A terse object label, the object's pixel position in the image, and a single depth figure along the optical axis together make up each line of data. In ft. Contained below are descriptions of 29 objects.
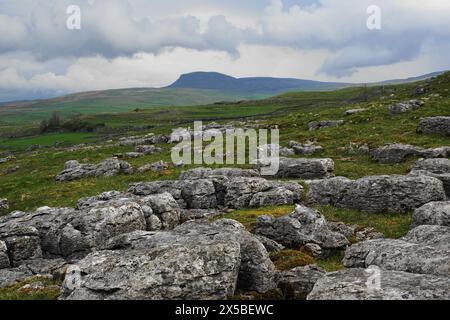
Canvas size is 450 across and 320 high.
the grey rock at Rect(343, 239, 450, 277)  50.95
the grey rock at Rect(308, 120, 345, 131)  279.28
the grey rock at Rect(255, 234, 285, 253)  77.92
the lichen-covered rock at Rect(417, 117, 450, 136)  199.31
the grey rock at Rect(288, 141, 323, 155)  205.62
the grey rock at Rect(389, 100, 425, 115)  268.41
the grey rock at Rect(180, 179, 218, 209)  125.80
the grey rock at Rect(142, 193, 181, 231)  101.06
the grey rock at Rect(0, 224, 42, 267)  85.25
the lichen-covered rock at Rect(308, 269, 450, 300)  42.01
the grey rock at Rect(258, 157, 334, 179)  150.51
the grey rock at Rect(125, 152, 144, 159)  260.21
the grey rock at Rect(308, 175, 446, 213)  101.60
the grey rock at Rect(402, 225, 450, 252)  60.42
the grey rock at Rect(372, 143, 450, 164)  157.79
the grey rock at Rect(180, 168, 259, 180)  151.23
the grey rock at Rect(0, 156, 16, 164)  342.87
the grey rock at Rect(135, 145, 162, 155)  271.49
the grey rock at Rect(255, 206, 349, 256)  81.30
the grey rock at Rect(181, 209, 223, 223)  111.96
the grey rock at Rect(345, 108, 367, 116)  305.69
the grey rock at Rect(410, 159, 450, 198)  124.47
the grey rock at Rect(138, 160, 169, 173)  200.13
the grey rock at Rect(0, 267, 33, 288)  71.77
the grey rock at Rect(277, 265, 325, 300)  54.49
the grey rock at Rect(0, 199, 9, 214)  166.36
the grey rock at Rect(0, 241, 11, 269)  82.81
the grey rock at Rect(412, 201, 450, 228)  80.02
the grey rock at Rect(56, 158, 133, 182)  203.23
